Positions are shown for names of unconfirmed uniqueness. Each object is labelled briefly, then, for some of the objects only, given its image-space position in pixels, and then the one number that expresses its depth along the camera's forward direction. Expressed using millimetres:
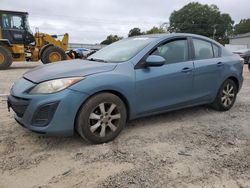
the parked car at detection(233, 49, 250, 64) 11933
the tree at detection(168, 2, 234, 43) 48671
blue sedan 2319
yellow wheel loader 9077
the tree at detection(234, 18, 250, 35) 54491
